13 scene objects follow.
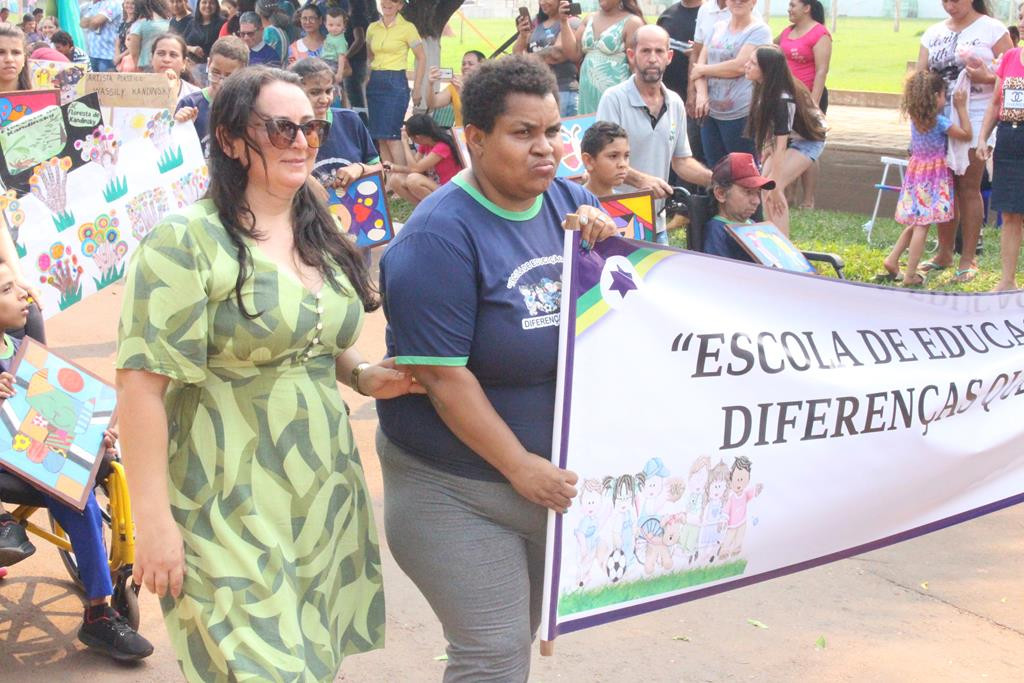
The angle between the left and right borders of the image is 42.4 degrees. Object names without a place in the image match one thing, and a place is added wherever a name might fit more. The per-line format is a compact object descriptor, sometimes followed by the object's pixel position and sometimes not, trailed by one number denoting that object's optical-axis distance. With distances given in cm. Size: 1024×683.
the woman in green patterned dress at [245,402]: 271
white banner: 305
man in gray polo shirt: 790
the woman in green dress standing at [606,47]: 1048
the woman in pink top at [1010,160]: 870
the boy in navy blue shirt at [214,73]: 807
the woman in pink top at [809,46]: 1141
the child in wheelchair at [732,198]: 577
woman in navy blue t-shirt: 285
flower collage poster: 700
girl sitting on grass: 970
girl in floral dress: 957
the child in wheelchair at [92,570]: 427
